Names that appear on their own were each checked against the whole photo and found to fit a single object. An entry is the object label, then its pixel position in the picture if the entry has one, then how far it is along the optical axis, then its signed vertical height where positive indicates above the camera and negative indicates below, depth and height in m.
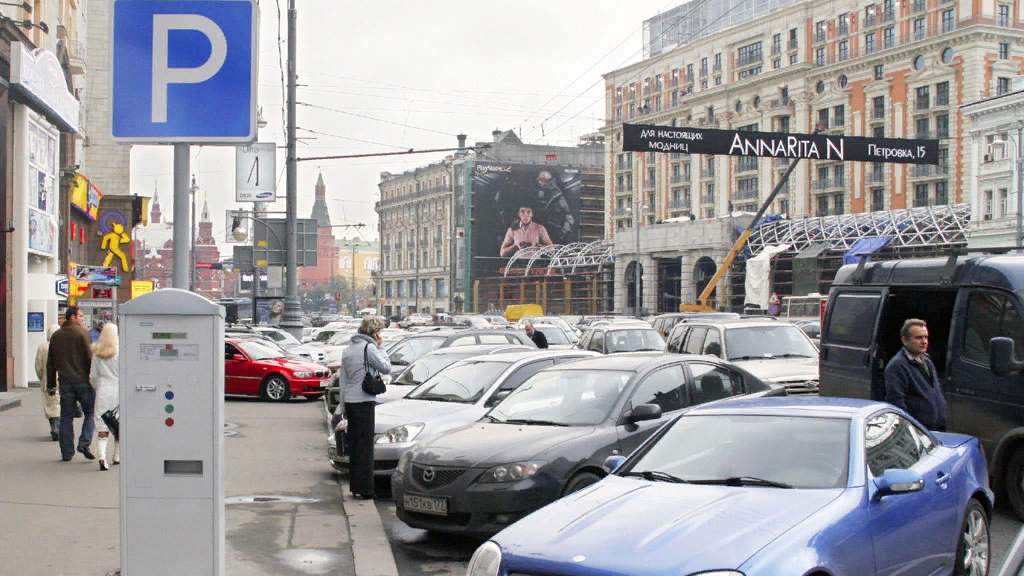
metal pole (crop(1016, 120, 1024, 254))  39.76 +3.03
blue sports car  4.95 -1.14
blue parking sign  5.98 +1.25
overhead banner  26.88 +3.89
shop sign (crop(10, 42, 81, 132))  20.98 +4.44
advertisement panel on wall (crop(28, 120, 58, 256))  24.80 +2.44
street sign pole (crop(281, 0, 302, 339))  28.08 +1.69
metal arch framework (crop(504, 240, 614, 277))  88.88 +2.98
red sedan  23.14 -1.91
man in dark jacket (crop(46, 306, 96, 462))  12.45 -0.99
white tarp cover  58.88 +0.74
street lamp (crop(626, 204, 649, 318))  69.81 +0.37
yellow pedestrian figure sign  46.50 +2.10
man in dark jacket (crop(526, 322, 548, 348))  22.97 -1.07
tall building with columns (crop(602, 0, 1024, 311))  69.69 +14.64
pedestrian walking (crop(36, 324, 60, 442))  14.12 -1.46
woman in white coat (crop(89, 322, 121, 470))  11.83 -0.97
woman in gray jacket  10.27 -1.12
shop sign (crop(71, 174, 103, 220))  34.50 +3.22
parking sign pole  5.96 +0.42
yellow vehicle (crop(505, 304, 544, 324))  74.69 -1.52
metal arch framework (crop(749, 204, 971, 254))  52.62 +3.26
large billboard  112.19 +8.51
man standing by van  8.49 -0.76
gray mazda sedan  8.02 -1.21
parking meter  6.07 -0.84
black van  9.46 -0.47
